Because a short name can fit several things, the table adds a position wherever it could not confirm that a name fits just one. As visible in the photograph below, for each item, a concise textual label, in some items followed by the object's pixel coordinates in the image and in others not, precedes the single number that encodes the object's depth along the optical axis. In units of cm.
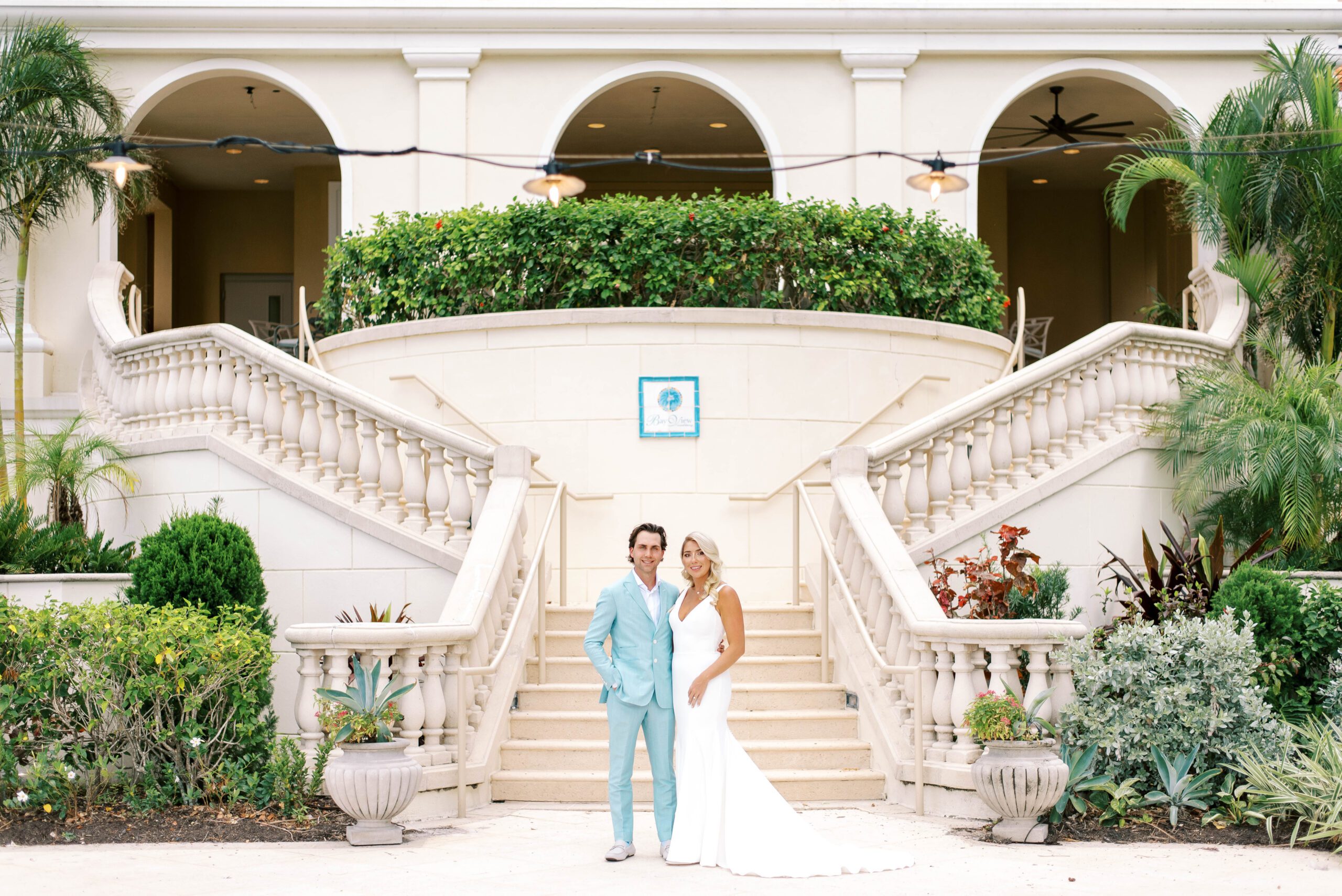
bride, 663
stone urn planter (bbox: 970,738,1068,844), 703
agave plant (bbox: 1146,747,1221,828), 761
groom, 680
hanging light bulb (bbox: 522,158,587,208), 934
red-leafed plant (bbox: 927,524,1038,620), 921
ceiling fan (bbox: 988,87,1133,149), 1744
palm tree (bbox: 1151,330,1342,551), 1018
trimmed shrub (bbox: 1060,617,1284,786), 781
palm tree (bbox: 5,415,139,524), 1147
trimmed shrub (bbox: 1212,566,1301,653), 889
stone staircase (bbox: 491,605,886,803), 854
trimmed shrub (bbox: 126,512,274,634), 939
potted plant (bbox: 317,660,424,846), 702
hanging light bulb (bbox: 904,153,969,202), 982
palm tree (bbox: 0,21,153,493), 1296
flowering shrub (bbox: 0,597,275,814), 763
